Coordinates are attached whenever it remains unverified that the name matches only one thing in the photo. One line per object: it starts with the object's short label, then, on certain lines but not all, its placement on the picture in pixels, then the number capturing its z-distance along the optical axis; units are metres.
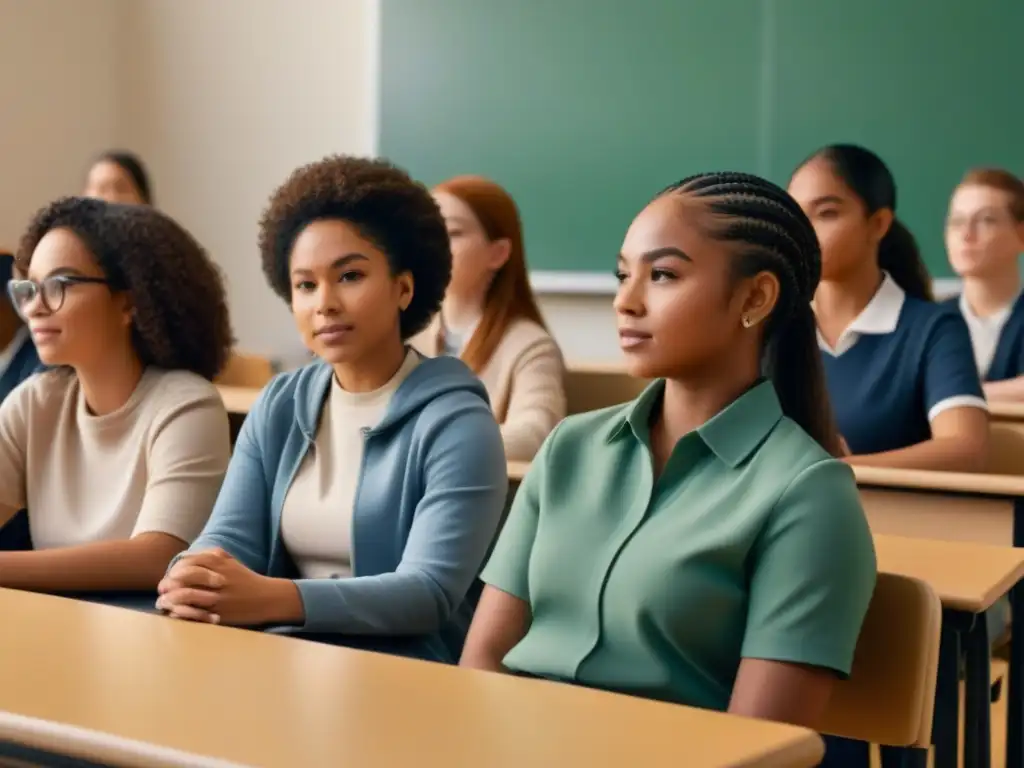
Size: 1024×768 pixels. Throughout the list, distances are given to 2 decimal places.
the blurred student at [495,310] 3.17
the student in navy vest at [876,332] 2.99
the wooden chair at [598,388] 3.42
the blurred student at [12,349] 2.76
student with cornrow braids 1.36
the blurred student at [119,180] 5.12
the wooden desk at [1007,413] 3.42
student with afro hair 1.83
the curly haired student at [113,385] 2.21
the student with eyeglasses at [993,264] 4.30
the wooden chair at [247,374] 4.00
